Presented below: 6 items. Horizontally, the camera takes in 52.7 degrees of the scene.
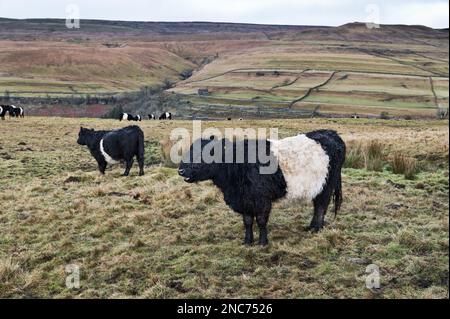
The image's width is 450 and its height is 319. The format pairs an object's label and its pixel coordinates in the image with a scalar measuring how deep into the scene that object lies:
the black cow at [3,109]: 38.84
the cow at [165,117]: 57.47
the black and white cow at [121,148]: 16.00
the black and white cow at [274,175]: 8.42
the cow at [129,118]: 46.19
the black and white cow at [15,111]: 41.72
